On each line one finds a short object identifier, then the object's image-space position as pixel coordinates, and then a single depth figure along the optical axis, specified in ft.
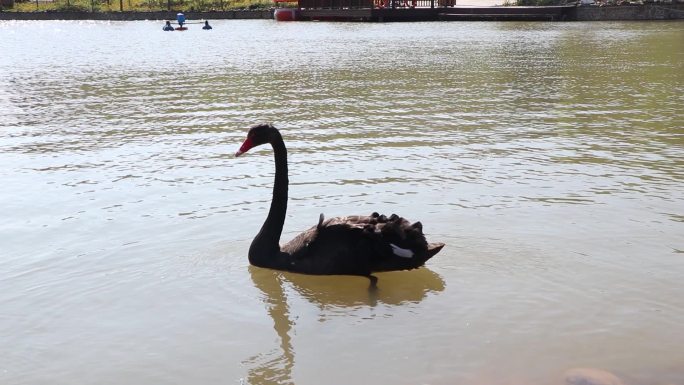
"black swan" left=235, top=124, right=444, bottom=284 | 19.88
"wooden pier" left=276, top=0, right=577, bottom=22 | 182.80
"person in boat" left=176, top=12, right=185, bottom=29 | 183.93
